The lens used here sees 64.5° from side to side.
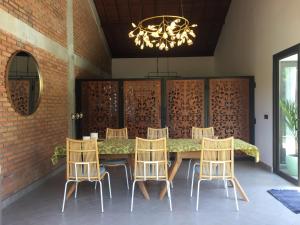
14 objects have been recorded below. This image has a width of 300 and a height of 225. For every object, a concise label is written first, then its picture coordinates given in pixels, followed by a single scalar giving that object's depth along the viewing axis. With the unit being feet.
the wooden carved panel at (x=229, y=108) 17.30
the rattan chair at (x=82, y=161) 9.35
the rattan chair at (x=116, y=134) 13.50
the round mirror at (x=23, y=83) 10.20
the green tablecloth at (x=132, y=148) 10.13
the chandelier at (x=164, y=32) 12.29
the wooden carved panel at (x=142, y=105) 17.50
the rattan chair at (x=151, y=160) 9.46
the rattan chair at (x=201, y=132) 13.32
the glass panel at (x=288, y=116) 12.42
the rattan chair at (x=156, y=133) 13.46
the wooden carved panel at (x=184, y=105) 17.41
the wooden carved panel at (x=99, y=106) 17.59
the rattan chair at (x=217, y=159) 9.22
